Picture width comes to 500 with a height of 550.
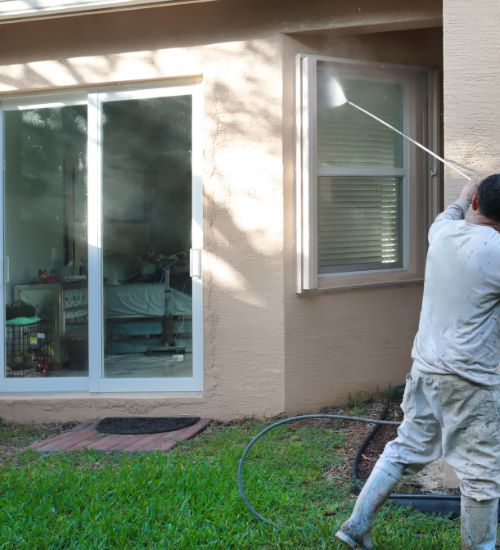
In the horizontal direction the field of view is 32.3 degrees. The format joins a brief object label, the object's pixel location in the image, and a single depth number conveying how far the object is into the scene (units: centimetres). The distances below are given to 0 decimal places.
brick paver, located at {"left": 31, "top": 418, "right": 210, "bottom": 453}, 620
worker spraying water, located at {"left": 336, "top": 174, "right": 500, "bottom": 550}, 376
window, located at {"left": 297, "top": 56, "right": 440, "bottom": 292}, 679
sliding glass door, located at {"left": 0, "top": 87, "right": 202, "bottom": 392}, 720
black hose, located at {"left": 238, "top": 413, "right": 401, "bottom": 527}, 451
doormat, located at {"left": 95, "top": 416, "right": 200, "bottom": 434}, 668
